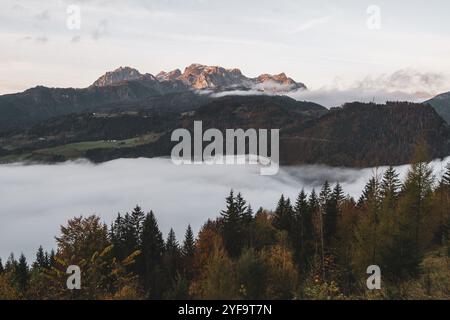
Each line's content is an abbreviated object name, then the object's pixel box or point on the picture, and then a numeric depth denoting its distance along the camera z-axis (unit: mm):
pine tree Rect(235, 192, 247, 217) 79000
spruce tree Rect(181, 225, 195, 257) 83438
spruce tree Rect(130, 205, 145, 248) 78375
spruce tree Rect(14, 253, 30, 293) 98350
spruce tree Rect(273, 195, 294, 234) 77125
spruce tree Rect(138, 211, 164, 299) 74812
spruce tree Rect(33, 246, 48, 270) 130875
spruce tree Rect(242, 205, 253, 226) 78625
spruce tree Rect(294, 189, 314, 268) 69062
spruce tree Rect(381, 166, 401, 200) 53412
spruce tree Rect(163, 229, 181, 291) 72625
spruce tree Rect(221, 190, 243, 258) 73250
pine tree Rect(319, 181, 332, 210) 83594
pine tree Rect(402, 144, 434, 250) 46562
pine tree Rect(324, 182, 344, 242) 71000
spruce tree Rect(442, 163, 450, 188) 81062
